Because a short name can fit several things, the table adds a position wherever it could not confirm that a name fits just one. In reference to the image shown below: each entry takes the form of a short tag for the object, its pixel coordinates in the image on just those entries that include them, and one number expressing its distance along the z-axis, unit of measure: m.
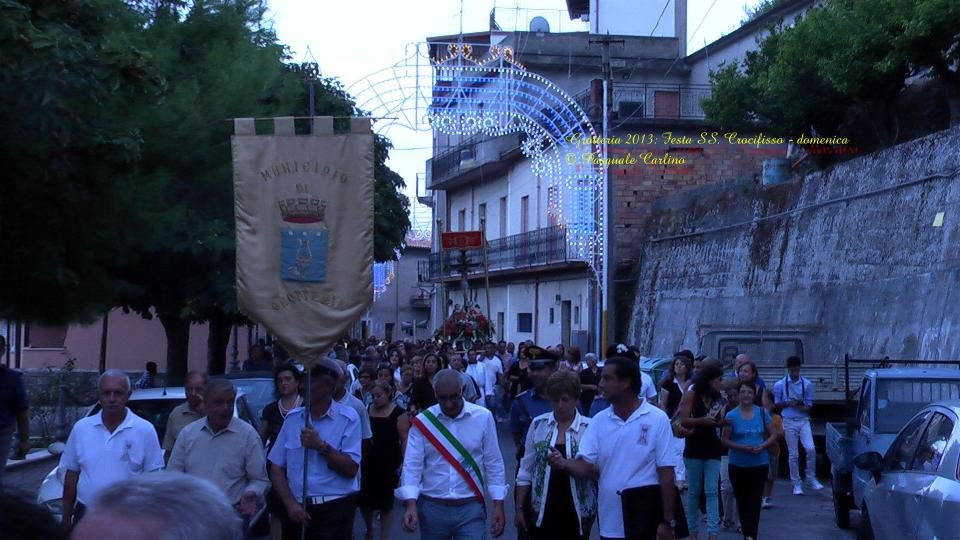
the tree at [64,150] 9.88
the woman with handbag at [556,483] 7.87
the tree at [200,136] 14.74
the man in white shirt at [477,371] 22.86
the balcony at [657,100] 38.06
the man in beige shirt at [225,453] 7.64
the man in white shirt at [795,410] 15.83
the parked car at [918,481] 7.07
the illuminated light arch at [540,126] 22.72
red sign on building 32.03
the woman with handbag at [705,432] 11.02
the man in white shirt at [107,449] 7.63
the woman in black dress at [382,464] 11.01
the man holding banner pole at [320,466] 7.84
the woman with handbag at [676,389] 11.10
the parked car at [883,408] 12.83
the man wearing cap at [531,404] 10.40
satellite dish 45.88
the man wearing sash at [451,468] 7.81
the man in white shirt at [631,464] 7.59
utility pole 26.64
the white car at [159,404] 11.40
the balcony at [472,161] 42.44
